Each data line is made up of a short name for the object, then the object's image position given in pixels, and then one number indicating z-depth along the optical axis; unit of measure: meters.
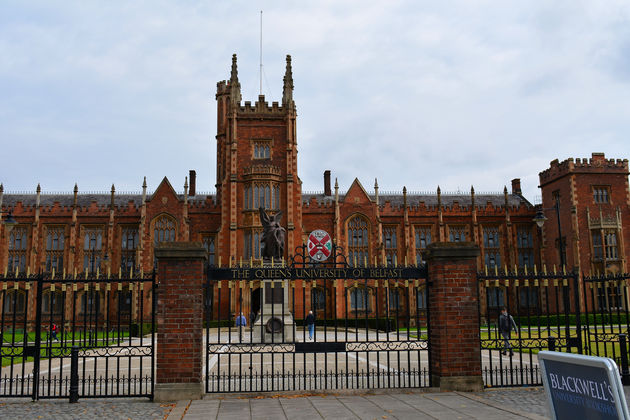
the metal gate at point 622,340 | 10.59
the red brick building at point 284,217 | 40.84
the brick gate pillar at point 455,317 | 9.73
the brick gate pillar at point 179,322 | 9.20
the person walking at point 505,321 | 13.14
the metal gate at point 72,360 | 9.24
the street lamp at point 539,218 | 20.50
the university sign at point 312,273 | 9.95
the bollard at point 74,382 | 9.09
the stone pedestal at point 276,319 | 21.74
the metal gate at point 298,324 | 9.95
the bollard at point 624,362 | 10.76
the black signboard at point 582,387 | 2.96
